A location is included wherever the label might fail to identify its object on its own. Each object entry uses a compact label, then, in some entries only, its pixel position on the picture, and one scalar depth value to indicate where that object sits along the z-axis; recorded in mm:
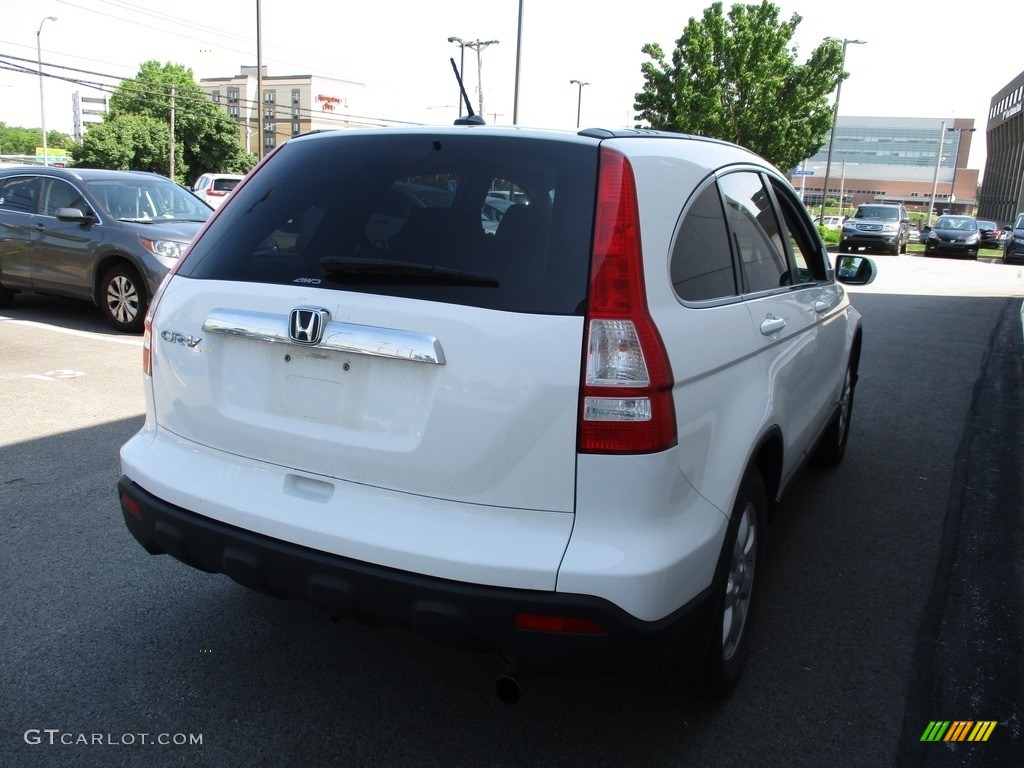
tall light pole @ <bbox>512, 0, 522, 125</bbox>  26812
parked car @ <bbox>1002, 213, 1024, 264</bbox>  29078
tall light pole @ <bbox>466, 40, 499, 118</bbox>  40906
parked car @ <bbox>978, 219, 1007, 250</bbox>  39750
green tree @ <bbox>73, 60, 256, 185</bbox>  60719
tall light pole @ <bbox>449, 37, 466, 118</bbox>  39969
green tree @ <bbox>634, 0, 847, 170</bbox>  34531
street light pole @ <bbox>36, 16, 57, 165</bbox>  58778
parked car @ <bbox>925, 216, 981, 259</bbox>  30141
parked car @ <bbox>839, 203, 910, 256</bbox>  29984
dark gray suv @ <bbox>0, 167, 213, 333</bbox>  9141
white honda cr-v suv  2117
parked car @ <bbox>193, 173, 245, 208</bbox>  25859
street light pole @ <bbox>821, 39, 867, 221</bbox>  36875
